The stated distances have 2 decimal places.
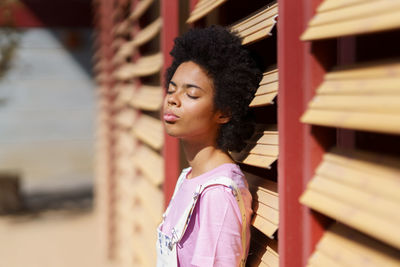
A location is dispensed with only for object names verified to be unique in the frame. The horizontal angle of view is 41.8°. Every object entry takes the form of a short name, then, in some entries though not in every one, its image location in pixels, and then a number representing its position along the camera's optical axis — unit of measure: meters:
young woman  1.41
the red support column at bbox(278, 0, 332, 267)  1.24
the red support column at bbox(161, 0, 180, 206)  2.40
